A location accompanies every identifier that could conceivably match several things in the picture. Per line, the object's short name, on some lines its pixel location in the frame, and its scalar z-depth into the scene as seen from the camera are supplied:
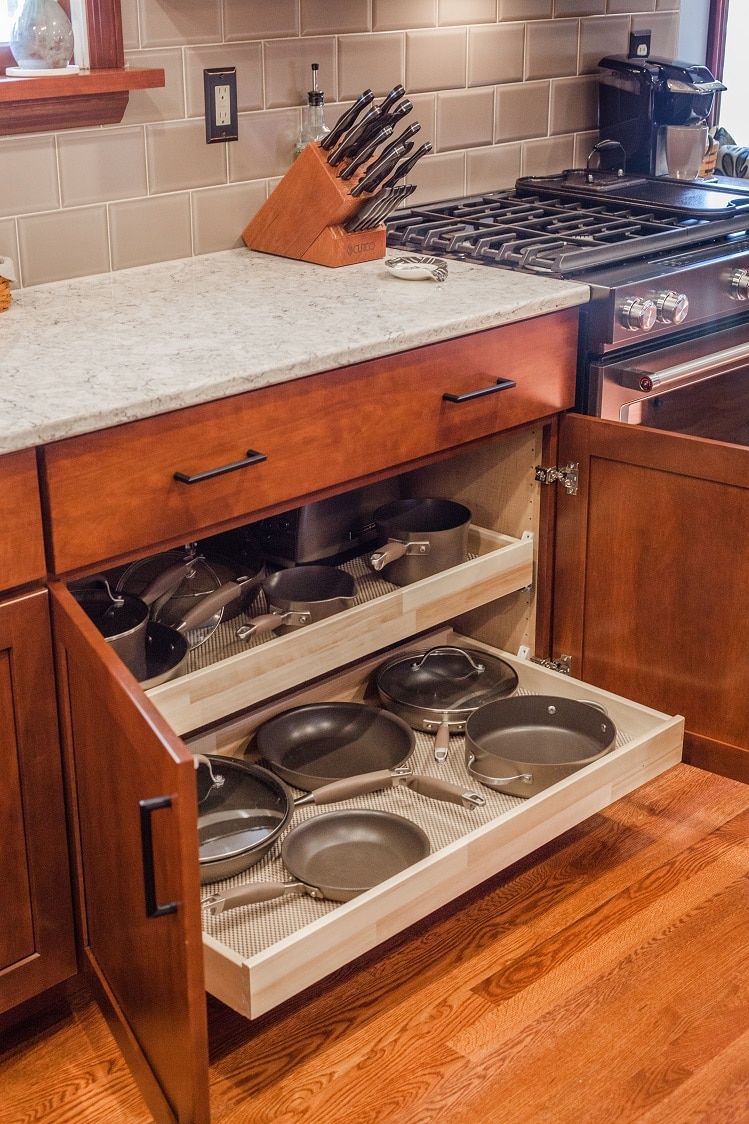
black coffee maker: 2.73
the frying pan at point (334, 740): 1.94
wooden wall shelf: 1.84
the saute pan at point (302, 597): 1.89
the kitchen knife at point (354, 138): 2.06
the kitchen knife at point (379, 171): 2.02
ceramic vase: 1.88
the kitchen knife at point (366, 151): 2.06
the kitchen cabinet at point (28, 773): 1.40
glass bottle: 2.28
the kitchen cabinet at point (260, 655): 1.19
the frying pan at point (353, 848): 1.72
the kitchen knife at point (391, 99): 2.05
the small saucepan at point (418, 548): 2.04
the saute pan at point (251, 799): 1.70
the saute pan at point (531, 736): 1.87
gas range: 2.04
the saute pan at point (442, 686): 2.02
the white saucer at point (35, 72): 1.89
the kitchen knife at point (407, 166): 2.07
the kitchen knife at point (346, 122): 2.07
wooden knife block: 2.09
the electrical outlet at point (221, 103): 2.17
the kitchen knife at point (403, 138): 2.05
